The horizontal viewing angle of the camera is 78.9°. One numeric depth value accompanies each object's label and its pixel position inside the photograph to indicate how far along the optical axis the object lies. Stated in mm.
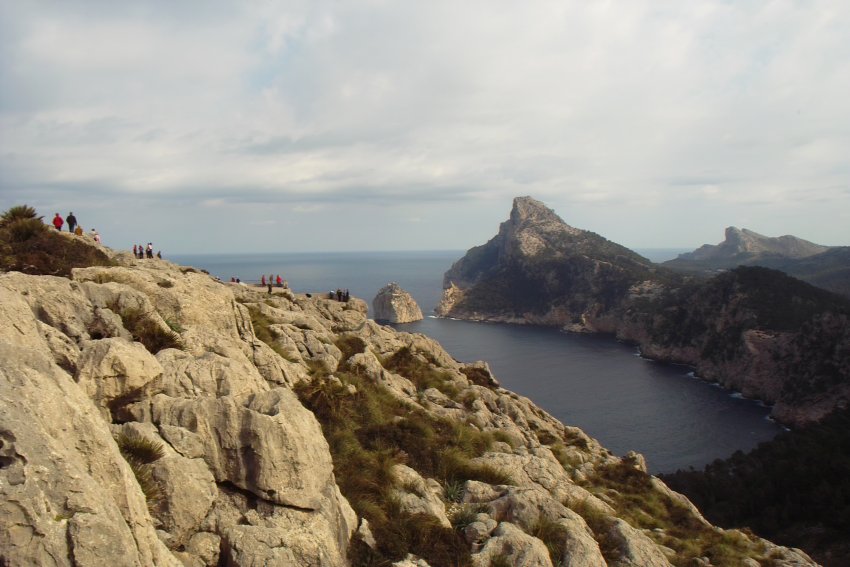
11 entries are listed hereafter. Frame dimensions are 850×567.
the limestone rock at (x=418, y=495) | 12078
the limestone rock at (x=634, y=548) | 13577
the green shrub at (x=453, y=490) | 14008
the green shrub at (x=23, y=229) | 16422
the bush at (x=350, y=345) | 23750
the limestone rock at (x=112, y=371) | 8906
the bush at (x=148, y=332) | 11844
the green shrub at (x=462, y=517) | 12432
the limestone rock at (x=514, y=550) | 11258
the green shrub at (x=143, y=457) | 7766
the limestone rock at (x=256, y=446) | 9078
